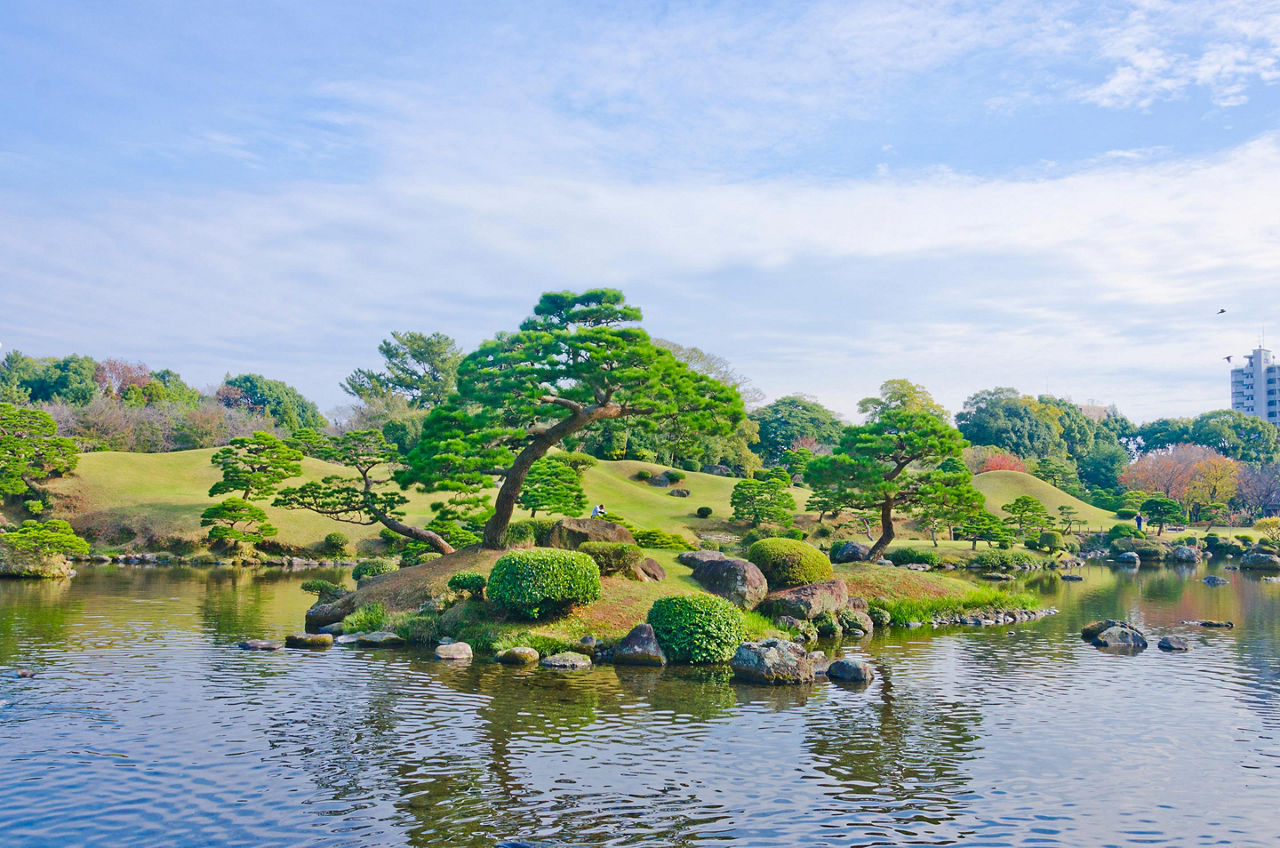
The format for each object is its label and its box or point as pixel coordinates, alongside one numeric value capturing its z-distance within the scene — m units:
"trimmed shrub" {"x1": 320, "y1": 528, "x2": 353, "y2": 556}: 49.72
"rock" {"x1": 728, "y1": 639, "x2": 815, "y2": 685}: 18.67
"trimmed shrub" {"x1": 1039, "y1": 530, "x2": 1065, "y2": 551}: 59.53
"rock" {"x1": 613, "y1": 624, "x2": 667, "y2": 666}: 20.34
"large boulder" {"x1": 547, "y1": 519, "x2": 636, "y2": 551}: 28.03
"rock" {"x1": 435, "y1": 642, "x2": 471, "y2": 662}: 20.17
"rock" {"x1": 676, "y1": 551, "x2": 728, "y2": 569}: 28.21
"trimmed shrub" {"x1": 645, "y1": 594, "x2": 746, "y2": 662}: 20.61
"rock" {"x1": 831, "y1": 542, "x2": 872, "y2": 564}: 40.53
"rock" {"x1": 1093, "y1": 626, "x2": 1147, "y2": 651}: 24.17
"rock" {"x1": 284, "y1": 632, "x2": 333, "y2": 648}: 21.33
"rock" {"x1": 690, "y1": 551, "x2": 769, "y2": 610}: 25.75
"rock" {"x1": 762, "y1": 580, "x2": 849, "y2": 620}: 25.56
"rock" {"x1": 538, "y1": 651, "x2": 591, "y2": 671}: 19.45
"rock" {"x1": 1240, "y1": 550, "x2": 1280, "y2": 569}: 54.72
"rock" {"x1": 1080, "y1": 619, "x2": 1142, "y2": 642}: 25.39
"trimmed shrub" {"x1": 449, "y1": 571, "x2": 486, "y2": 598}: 23.42
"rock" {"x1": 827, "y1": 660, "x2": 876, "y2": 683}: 18.73
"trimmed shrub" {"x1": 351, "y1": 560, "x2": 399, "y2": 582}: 33.69
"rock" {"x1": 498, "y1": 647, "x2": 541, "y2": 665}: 19.88
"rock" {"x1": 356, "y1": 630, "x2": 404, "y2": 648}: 21.91
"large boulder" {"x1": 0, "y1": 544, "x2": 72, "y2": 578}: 36.41
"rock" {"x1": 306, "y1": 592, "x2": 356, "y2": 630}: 24.88
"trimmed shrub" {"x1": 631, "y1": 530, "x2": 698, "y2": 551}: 36.38
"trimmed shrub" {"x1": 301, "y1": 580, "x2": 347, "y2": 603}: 28.14
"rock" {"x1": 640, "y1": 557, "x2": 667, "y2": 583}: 26.31
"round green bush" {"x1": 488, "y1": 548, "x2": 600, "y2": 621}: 21.36
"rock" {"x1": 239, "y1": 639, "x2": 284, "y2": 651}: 20.97
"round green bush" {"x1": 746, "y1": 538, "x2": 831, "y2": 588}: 27.59
